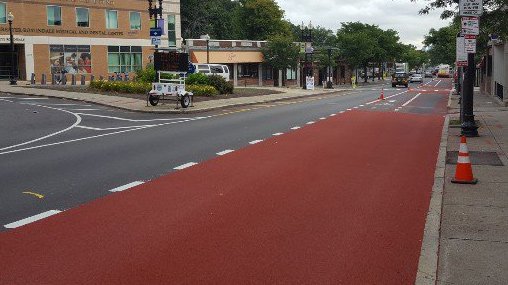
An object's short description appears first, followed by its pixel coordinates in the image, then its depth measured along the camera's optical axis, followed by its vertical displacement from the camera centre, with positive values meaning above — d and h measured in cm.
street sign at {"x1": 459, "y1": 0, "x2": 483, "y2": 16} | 1392 +176
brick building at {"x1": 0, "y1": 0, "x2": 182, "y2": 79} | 4897 +433
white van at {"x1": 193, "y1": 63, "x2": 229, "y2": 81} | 5050 +137
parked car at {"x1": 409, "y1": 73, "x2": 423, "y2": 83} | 8756 +68
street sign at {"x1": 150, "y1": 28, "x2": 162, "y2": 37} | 2709 +241
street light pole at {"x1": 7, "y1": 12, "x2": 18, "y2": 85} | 4020 +107
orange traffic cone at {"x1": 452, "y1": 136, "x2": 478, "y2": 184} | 939 -138
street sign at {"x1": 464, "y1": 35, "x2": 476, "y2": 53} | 1480 +97
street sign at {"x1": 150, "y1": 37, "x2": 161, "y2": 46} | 2687 +201
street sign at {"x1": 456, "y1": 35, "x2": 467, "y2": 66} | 1776 +88
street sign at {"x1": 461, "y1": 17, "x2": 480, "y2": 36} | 1440 +138
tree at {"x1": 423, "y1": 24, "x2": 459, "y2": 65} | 6328 +491
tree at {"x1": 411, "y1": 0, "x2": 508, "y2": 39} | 1731 +196
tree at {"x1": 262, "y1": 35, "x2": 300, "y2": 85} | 6638 +355
